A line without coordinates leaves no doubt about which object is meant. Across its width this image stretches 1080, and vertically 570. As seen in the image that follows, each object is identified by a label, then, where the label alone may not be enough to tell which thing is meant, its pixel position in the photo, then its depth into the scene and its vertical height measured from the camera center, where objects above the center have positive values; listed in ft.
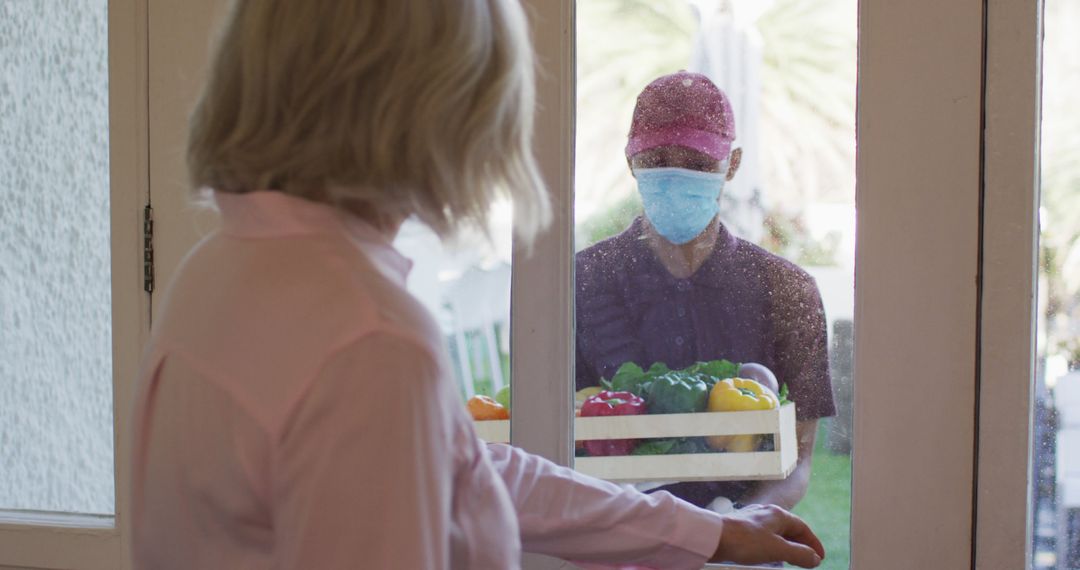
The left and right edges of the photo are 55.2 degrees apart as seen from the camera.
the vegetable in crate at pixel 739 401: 4.24 -0.61
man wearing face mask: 4.25 -0.15
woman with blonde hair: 1.99 -0.12
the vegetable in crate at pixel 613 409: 4.41 -0.67
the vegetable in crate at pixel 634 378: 4.42 -0.54
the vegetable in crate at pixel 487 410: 4.60 -0.71
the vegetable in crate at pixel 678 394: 4.33 -0.60
